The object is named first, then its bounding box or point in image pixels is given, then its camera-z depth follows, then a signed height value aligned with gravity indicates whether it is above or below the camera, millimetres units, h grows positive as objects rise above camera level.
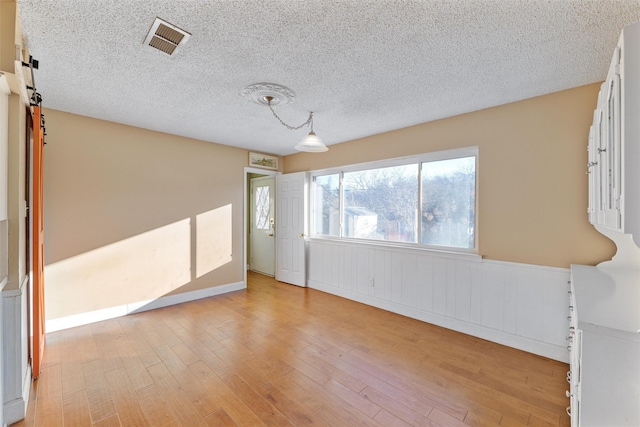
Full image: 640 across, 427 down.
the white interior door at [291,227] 4887 -241
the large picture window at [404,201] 3215 +204
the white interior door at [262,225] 5752 -259
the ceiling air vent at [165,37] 1683 +1143
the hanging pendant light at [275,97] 2463 +1123
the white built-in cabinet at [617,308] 1032 -428
